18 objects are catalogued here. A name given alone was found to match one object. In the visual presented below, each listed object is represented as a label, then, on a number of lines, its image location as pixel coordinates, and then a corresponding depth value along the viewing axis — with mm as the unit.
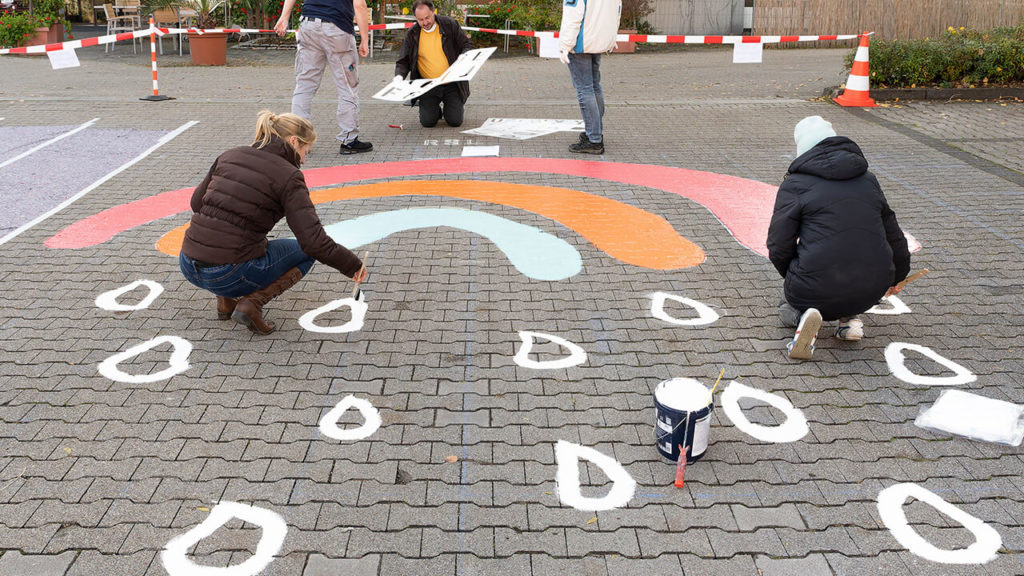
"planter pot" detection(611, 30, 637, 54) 19203
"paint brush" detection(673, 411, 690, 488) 3514
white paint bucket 3521
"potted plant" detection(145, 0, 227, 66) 16406
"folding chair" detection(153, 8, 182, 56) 19936
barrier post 12277
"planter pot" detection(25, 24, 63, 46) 18750
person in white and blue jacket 8359
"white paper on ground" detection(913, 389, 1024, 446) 3928
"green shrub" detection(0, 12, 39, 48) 18109
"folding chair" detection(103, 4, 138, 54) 18734
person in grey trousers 8469
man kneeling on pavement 9703
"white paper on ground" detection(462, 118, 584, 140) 10141
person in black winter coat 4426
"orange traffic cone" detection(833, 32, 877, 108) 11742
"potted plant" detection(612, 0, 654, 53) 19922
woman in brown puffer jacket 4574
